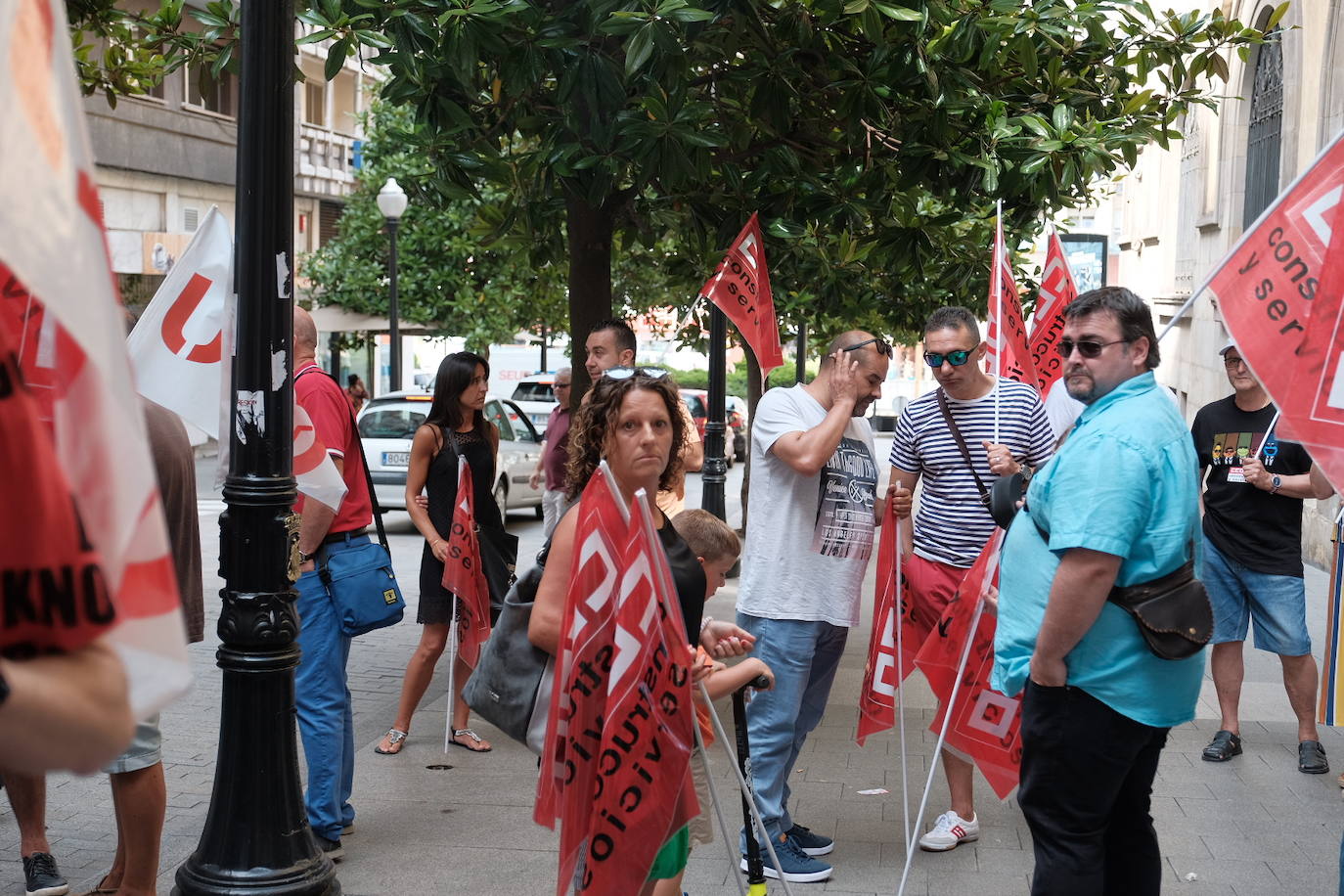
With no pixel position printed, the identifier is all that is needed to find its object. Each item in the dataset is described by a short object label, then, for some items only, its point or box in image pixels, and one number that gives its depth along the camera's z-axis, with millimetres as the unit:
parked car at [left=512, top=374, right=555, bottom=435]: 30812
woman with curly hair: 3691
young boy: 3938
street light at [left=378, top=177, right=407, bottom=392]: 21645
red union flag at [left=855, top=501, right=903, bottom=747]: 5613
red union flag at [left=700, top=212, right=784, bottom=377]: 7645
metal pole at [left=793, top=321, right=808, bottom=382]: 23166
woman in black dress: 6805
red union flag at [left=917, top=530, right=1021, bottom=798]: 5055
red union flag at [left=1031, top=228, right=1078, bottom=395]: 8344
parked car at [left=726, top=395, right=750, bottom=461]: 33000
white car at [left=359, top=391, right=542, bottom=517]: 17844
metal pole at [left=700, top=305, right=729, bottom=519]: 14344
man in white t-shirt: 5039
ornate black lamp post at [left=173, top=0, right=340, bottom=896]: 4410
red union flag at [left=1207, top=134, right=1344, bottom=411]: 3451
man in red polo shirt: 5266
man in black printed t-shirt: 6641
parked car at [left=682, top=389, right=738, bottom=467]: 32781
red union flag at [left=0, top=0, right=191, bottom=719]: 1450
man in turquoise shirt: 3549
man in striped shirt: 5461
